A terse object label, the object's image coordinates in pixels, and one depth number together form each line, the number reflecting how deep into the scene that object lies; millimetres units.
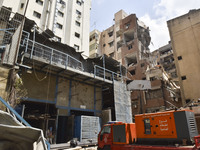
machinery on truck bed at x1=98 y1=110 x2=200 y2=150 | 7625
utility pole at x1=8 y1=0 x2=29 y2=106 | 9023
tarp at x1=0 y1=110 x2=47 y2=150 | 3037
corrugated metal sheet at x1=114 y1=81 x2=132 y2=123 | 17712
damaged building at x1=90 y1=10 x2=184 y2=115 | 28797
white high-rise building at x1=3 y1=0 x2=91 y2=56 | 21859
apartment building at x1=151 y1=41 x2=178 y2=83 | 46512
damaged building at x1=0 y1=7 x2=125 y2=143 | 11758
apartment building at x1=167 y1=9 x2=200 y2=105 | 22812
